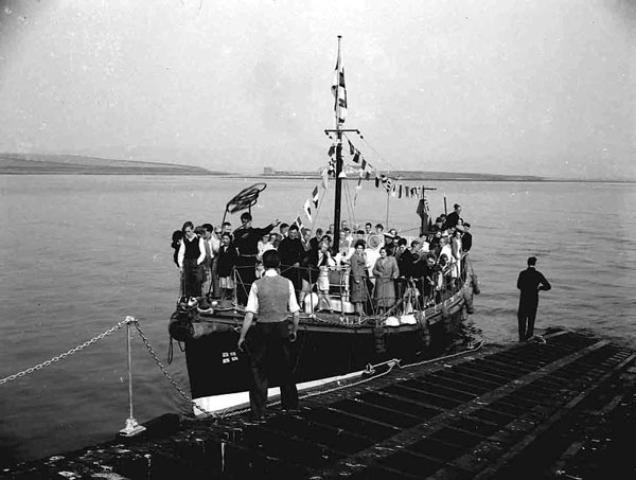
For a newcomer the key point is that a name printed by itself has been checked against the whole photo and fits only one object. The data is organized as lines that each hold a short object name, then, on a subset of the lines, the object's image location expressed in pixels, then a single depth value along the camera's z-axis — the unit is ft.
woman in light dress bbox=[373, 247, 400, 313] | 43.21
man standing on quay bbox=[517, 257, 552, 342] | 50.85
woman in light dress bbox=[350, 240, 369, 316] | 43.50
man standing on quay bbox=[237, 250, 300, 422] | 24.09
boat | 37.24
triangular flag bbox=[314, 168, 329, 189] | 54.22
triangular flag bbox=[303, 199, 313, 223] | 52.03
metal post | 22.59
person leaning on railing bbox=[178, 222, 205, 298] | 40.01
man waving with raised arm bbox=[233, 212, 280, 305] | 39.86
